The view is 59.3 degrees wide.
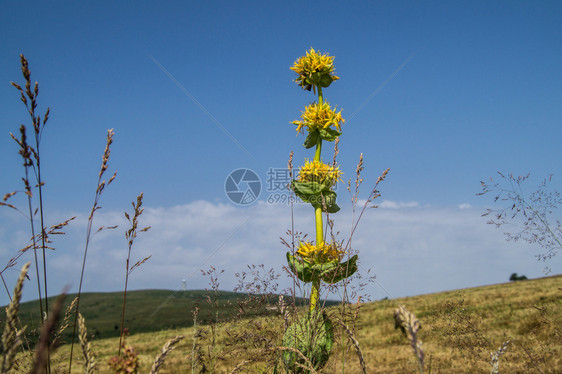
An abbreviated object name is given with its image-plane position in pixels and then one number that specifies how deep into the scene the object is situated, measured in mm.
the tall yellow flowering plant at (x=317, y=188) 901
